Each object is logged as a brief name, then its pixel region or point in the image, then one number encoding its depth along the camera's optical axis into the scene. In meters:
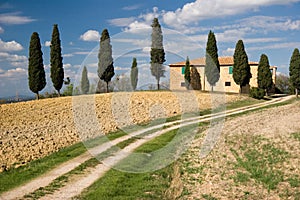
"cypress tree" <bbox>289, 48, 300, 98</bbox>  53.69
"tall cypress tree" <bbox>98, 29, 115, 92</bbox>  49.00
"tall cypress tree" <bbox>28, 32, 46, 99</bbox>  43.59
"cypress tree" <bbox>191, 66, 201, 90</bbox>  60.59
